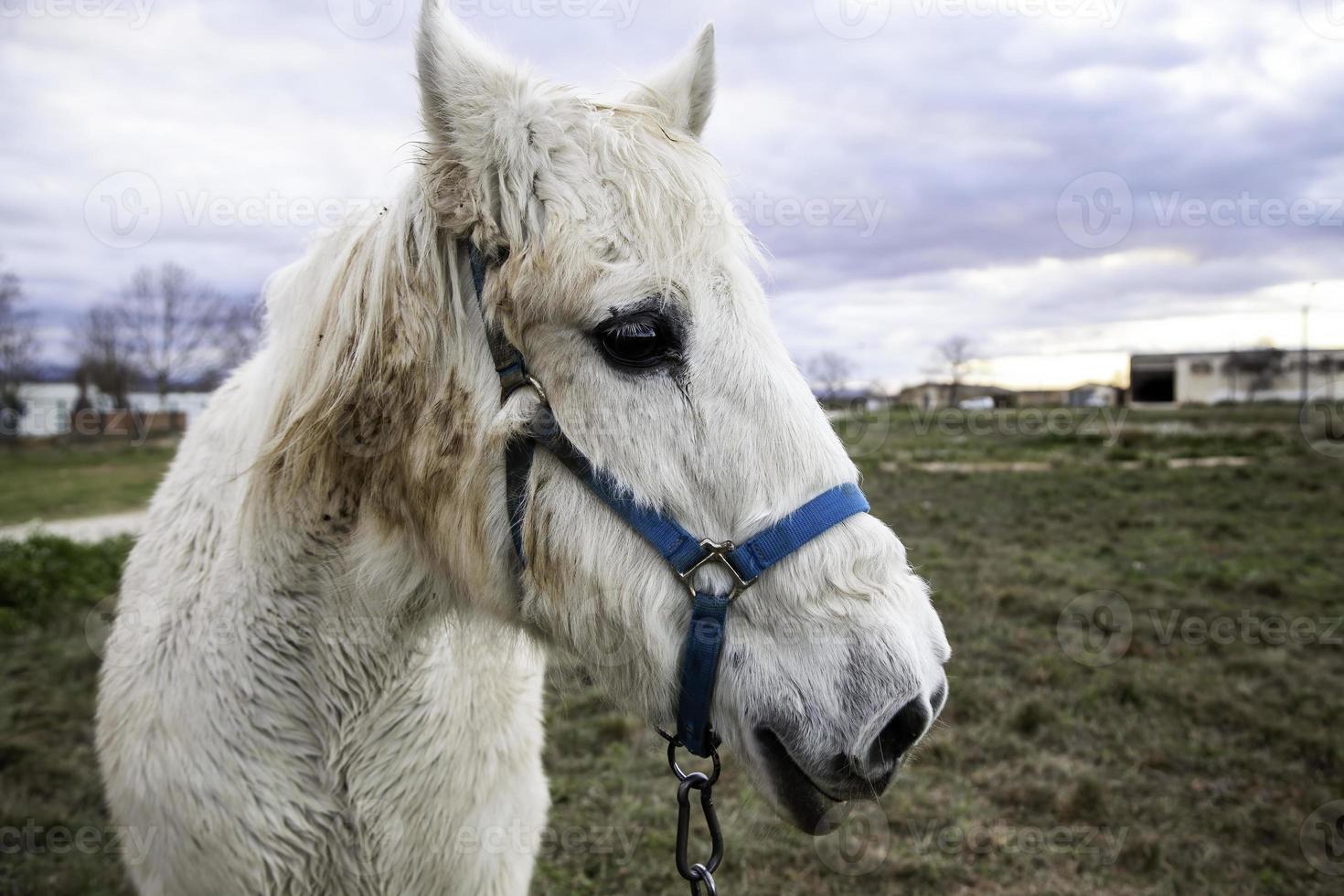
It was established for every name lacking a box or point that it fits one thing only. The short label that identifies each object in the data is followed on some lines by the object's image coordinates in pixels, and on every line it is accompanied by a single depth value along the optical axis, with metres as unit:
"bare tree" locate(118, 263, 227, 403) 38.44
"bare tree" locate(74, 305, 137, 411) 38.22
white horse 1.78
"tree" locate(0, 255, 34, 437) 26.34
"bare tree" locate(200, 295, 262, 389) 32.86
